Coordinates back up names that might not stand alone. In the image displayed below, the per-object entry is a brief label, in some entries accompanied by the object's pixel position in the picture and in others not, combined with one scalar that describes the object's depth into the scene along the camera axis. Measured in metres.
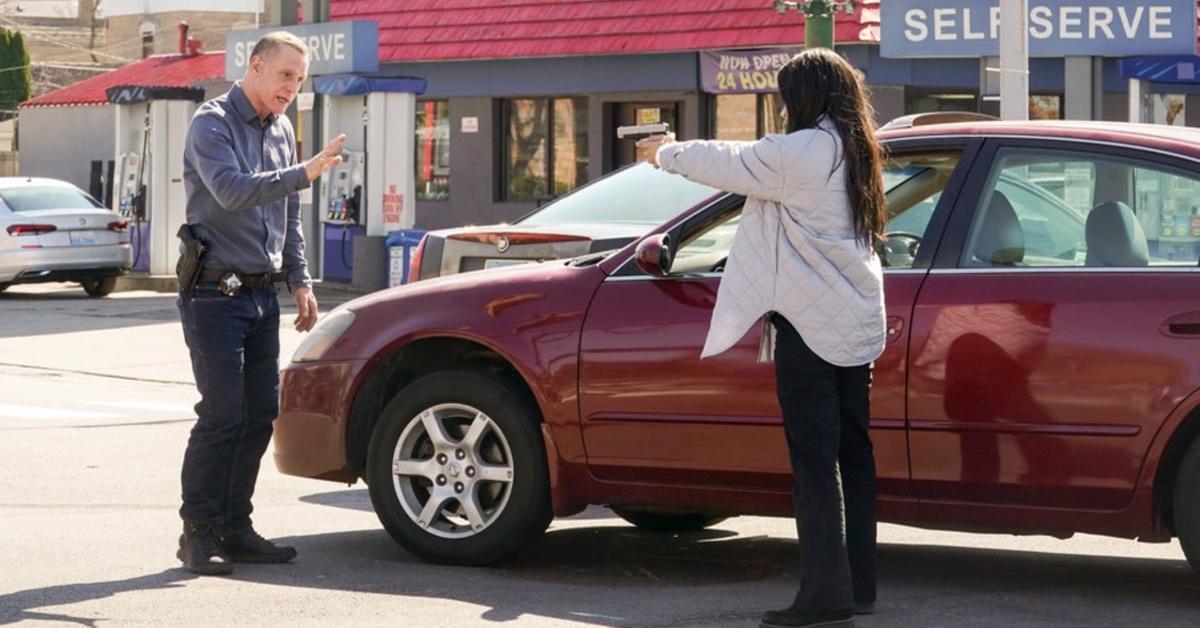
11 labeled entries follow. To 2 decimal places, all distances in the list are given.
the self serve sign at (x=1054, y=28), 17.72
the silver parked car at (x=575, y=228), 10.25
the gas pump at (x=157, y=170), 25.73
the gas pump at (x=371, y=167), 23.17
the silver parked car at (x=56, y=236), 22.77
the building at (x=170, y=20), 52.47
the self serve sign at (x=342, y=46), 23.66
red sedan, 6.27
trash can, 21.89
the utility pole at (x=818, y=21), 14.38
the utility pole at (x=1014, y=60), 13.84
